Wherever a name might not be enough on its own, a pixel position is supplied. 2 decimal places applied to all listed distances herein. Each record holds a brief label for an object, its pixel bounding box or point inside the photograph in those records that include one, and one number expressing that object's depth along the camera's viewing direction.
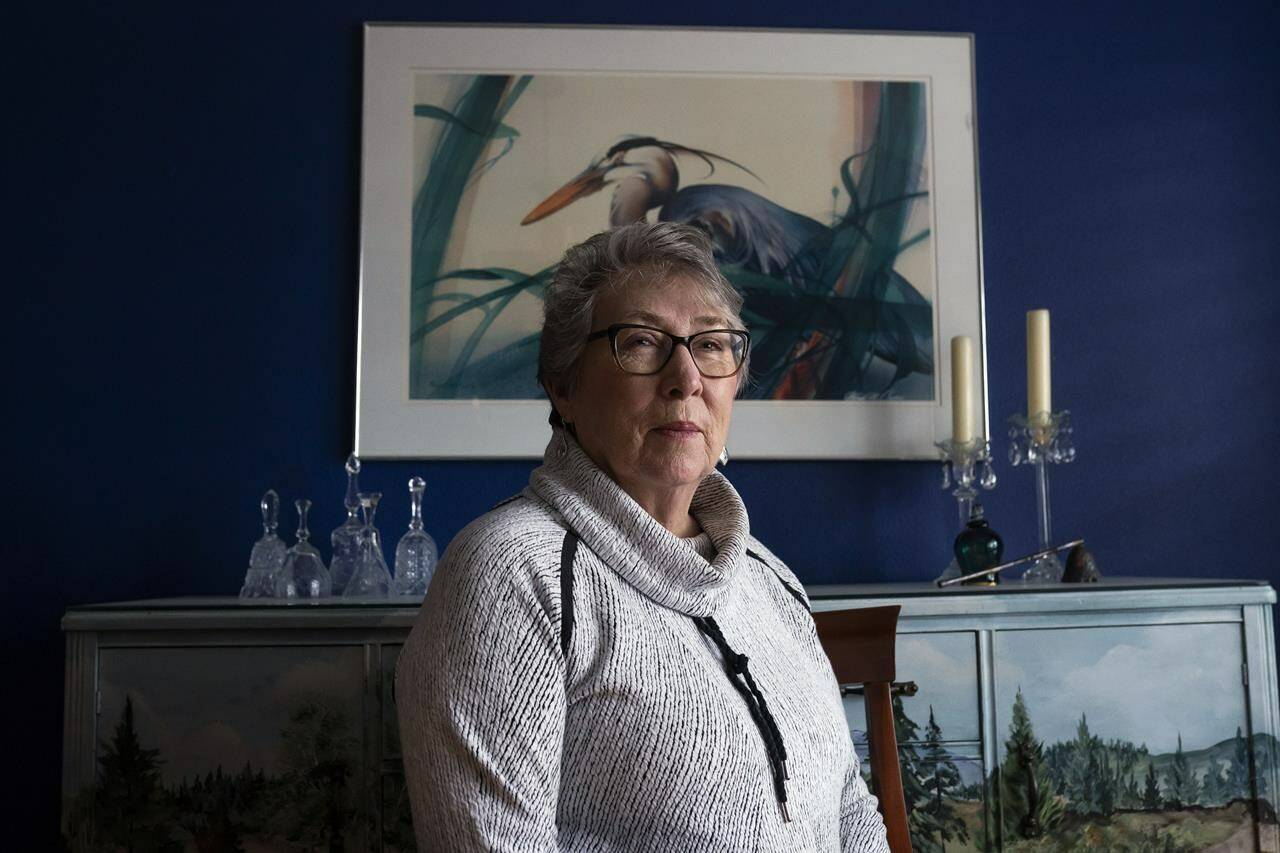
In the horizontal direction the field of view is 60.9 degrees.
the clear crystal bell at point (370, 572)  2.29
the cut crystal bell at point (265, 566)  2.27
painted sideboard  1.96
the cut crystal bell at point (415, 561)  2.30
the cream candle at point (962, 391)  2.54
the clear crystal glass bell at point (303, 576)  2.26
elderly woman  1.14
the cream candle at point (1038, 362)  2.53
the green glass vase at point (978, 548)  2.40
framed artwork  2.59
